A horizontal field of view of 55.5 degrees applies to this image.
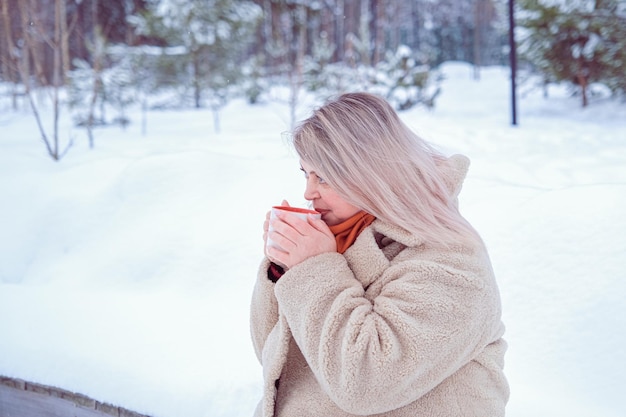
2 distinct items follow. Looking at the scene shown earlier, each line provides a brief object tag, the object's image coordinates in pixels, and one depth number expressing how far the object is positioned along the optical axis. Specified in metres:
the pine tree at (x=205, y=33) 10.23
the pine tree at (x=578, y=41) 8.78
